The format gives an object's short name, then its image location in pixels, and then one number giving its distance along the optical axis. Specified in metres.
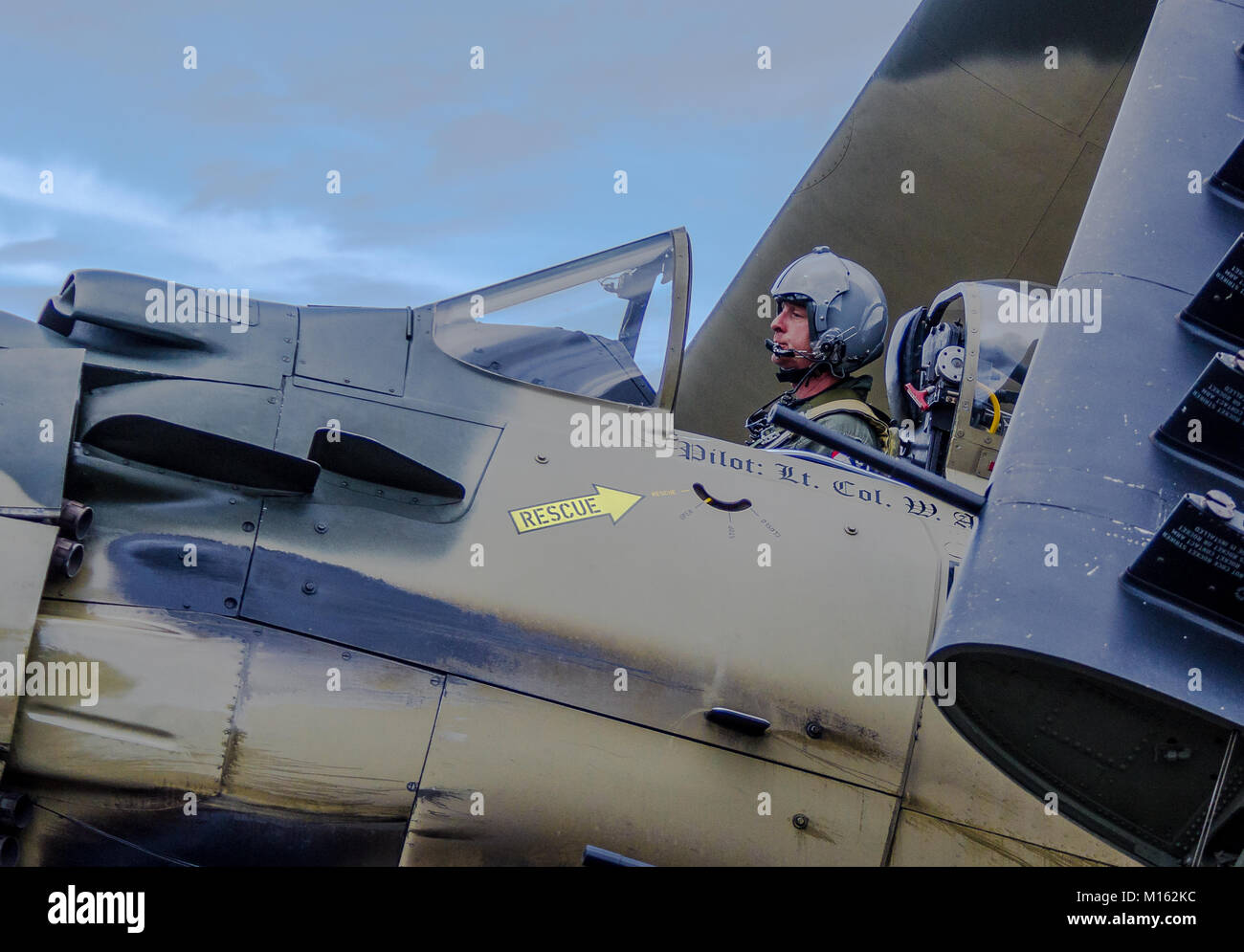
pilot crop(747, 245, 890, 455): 5.64
